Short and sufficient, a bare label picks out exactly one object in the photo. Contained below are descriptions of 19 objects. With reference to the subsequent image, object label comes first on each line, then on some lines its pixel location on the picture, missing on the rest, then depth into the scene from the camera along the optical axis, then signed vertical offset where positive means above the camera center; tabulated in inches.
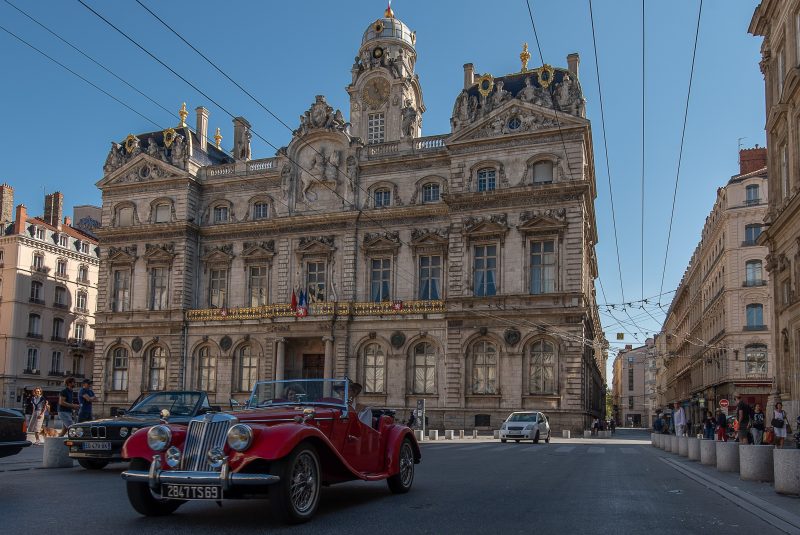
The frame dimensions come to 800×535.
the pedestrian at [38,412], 1024.2 -62.5
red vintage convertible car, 305.0 -34.8
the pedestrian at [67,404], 774.1 -35.0
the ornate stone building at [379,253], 1594.5 +270.5
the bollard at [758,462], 544.1 -52.7
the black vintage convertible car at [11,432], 441.1 -36.7
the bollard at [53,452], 620.1 -65.4
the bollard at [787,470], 449.7 -47.6
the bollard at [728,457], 635.5 -57.4
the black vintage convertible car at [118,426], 576.4 -41.9
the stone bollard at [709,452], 719.7 -62.1
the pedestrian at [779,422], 842.8 -38.6
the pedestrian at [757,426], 895.1 -46.4
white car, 1283.2 -77.4
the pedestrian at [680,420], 1227.2 -58.0
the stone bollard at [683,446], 908.0 -72.5
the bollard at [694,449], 819.4 -68.0
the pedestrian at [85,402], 765.3 -32.7
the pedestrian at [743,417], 946.1 -38.4
